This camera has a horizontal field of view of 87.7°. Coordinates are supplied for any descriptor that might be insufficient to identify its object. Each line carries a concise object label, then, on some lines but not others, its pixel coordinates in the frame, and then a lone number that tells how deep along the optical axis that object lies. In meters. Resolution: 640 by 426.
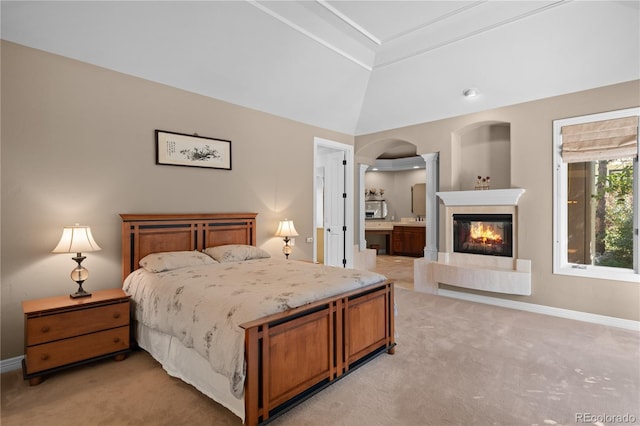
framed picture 3.74
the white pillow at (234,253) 3.73
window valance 3.71
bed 2.00
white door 6.34
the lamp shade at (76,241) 2.80
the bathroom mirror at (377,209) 9.93
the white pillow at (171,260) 3.17
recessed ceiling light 4.50
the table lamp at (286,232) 4.71
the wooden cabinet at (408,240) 8.83
